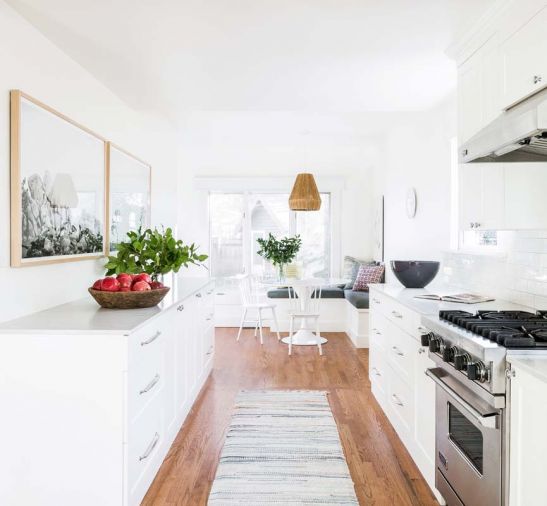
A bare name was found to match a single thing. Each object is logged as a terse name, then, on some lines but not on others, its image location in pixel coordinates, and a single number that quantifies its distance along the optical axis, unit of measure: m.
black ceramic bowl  3.31
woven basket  2.38
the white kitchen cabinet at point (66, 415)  1.84
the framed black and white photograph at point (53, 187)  2.08
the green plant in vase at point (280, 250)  5.55
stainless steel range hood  1.55
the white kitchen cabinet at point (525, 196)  2.17
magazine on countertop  2.69
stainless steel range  1.52
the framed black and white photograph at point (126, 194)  3.17
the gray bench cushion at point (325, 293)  6.04
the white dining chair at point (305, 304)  5.07
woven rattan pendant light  5.31
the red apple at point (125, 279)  2.48
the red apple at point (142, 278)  2.56
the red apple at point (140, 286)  2.47
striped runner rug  2.18
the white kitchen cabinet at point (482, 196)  2.30
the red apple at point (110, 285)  2.43
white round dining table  5.12
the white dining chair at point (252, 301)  5.43
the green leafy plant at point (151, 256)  2.91
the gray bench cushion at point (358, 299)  5.22
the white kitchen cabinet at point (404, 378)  2.26
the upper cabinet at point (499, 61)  1.83
